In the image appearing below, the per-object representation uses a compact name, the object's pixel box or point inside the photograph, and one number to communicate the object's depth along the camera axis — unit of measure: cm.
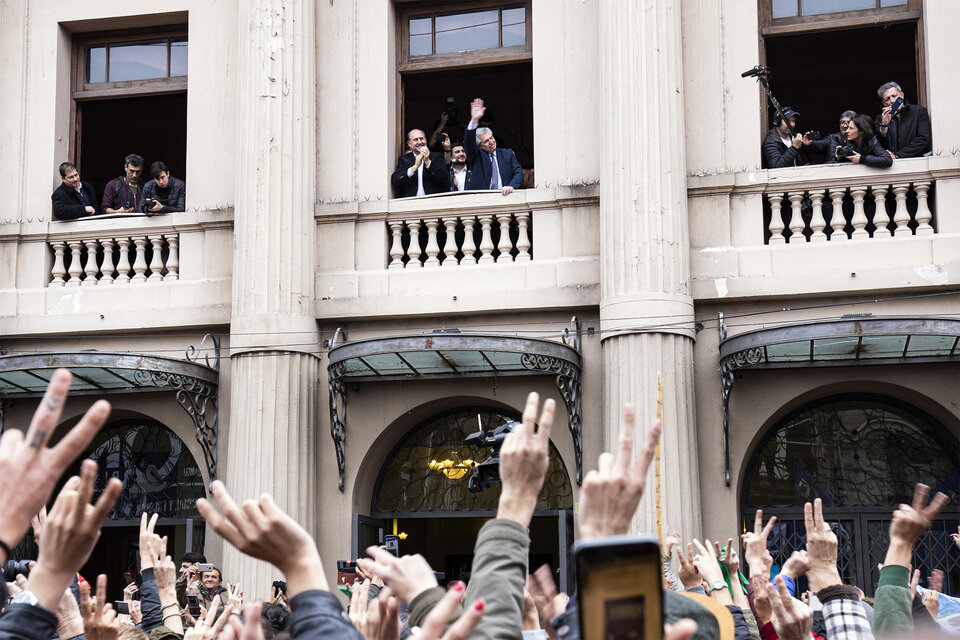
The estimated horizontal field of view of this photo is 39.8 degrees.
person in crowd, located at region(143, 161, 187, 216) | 1617
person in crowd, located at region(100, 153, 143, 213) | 1659
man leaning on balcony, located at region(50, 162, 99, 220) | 1622
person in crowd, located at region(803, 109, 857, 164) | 1479
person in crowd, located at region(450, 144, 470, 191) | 1569
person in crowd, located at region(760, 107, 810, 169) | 1465
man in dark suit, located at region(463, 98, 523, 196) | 1554
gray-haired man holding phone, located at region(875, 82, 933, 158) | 1423
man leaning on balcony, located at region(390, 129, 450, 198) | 1557
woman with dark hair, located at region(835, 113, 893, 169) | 1423
